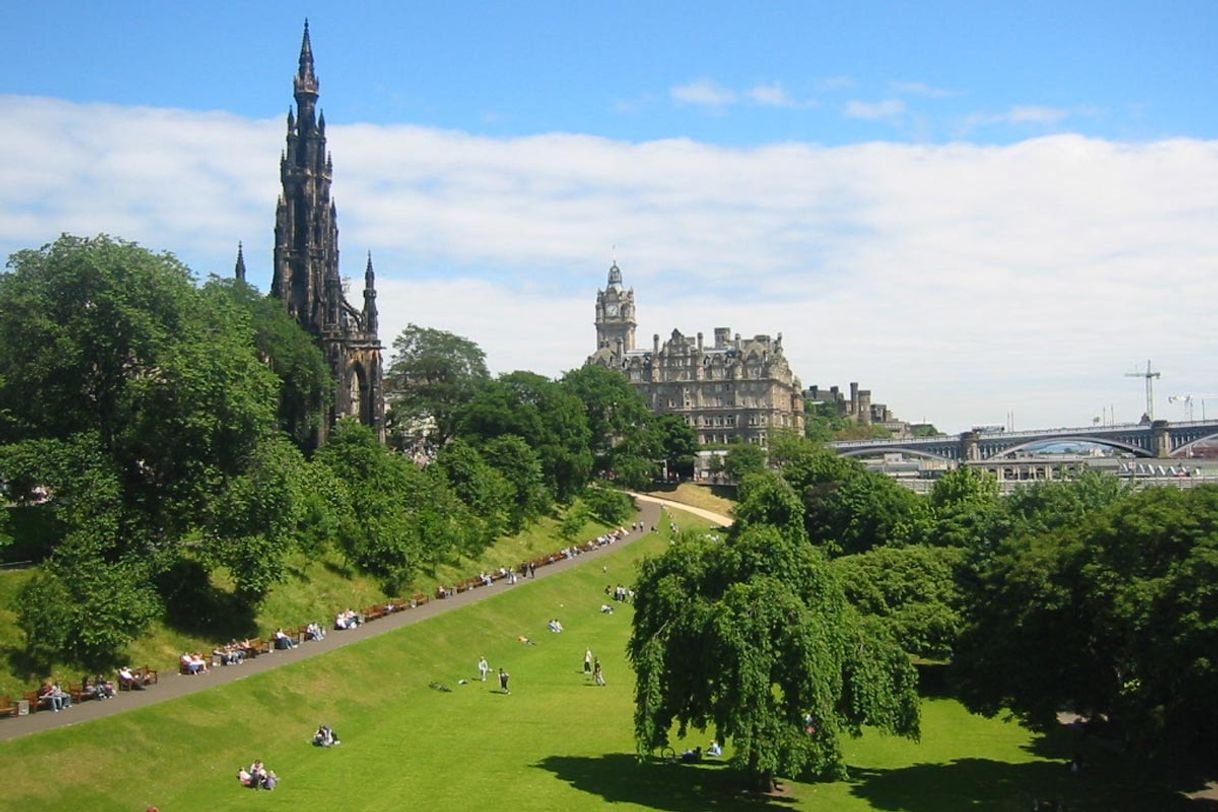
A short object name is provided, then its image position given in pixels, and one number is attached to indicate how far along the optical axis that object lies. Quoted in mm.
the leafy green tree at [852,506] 75562
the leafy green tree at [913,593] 50375
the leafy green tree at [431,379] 108562
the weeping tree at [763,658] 31203
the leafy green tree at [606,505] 97688
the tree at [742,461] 125188
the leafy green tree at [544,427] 93938
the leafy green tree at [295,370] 80438
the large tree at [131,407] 45094
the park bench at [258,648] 45031
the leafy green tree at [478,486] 75000
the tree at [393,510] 58188
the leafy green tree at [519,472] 82562
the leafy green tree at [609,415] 115875
